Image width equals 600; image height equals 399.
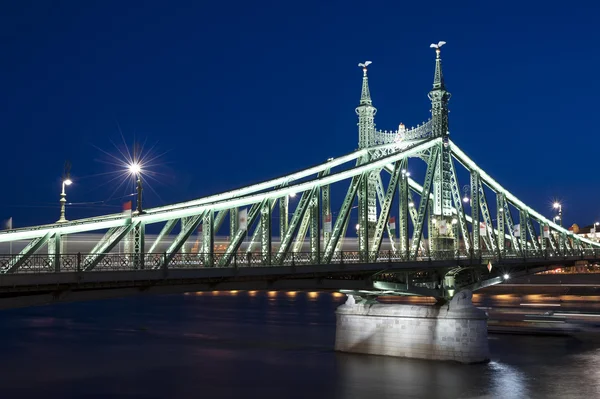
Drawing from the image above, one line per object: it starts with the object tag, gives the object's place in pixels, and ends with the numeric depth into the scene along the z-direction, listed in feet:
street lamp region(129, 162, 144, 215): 86.91
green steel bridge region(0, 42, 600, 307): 80.69
